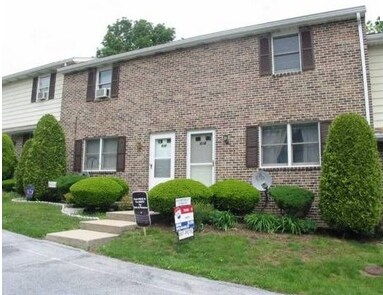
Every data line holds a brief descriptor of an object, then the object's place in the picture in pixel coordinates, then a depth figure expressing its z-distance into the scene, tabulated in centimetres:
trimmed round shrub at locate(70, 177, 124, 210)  1124
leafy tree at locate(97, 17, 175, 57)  3212
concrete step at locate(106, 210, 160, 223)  958
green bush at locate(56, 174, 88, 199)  1285
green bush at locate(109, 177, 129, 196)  1217
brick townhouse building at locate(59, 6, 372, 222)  1028
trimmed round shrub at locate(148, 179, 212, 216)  903
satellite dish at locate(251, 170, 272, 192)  1023
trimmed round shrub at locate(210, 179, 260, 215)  969
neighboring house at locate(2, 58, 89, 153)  1620
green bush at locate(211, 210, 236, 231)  895
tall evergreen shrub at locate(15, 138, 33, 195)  1436
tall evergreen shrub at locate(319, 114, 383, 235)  842
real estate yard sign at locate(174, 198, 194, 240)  748
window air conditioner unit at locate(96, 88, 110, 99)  1409
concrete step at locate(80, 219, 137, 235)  875
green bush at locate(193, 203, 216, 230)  862
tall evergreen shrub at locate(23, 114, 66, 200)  1352
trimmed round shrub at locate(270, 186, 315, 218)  912
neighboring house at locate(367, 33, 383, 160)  1050
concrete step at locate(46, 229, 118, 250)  761
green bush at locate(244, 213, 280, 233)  891
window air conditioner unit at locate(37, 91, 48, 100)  1653
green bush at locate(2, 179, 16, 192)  1588
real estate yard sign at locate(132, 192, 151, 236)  844
